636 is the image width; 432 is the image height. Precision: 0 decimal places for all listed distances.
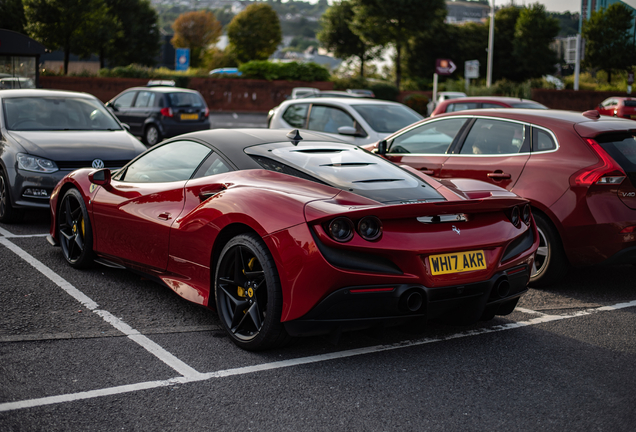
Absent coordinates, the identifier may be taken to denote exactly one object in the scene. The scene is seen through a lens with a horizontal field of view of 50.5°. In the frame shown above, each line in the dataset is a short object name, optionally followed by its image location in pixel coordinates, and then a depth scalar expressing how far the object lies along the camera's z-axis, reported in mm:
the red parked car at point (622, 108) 29875
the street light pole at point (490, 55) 44494
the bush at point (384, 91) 42500
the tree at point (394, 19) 47312
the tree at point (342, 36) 57344
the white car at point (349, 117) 10375
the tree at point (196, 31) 86438
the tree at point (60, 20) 37000
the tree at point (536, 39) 60062
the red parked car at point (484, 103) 13109
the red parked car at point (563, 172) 5383
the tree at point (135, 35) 53281
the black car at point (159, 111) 18766
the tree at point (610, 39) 54750
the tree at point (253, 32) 77875
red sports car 3600
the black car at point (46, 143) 7582
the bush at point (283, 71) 43156
